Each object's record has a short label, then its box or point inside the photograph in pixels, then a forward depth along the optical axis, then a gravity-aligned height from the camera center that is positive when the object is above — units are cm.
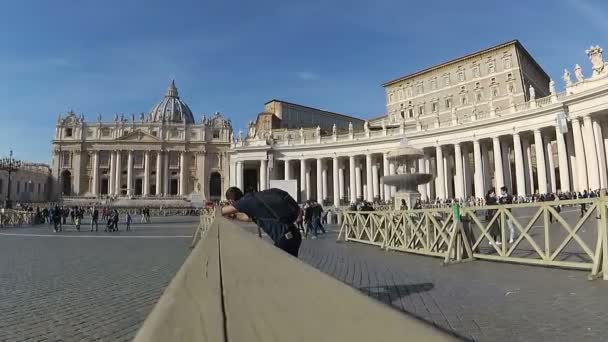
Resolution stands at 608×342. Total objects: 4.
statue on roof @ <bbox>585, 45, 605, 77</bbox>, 2958 +1103
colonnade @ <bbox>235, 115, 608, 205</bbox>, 3069 +382
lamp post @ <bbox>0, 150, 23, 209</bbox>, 4119 +89
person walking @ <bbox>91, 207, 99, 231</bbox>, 2478 -59
